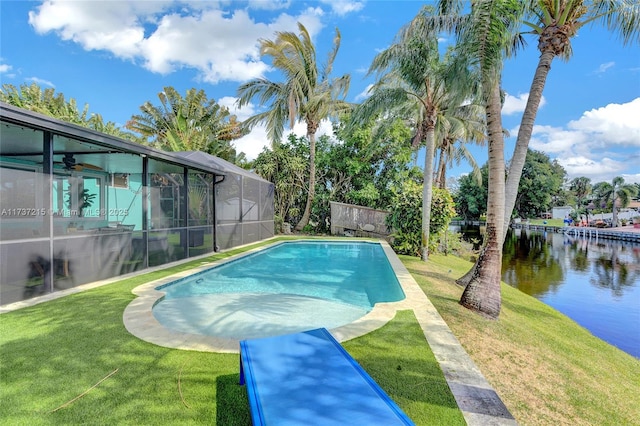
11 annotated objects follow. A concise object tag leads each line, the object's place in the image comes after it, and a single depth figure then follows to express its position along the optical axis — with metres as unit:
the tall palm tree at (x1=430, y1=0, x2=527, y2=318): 5.70
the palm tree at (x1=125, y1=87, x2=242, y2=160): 21.86
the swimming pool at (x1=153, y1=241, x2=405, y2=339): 4.92
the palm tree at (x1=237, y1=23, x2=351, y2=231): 16.08
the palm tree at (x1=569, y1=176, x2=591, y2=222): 76.06
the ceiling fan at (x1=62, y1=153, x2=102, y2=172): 7.44
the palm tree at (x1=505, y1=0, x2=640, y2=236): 6.25
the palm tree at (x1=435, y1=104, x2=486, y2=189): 12.70
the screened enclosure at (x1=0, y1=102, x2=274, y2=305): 5.29
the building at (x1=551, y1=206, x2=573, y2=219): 61.82
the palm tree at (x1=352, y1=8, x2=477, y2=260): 9.20
